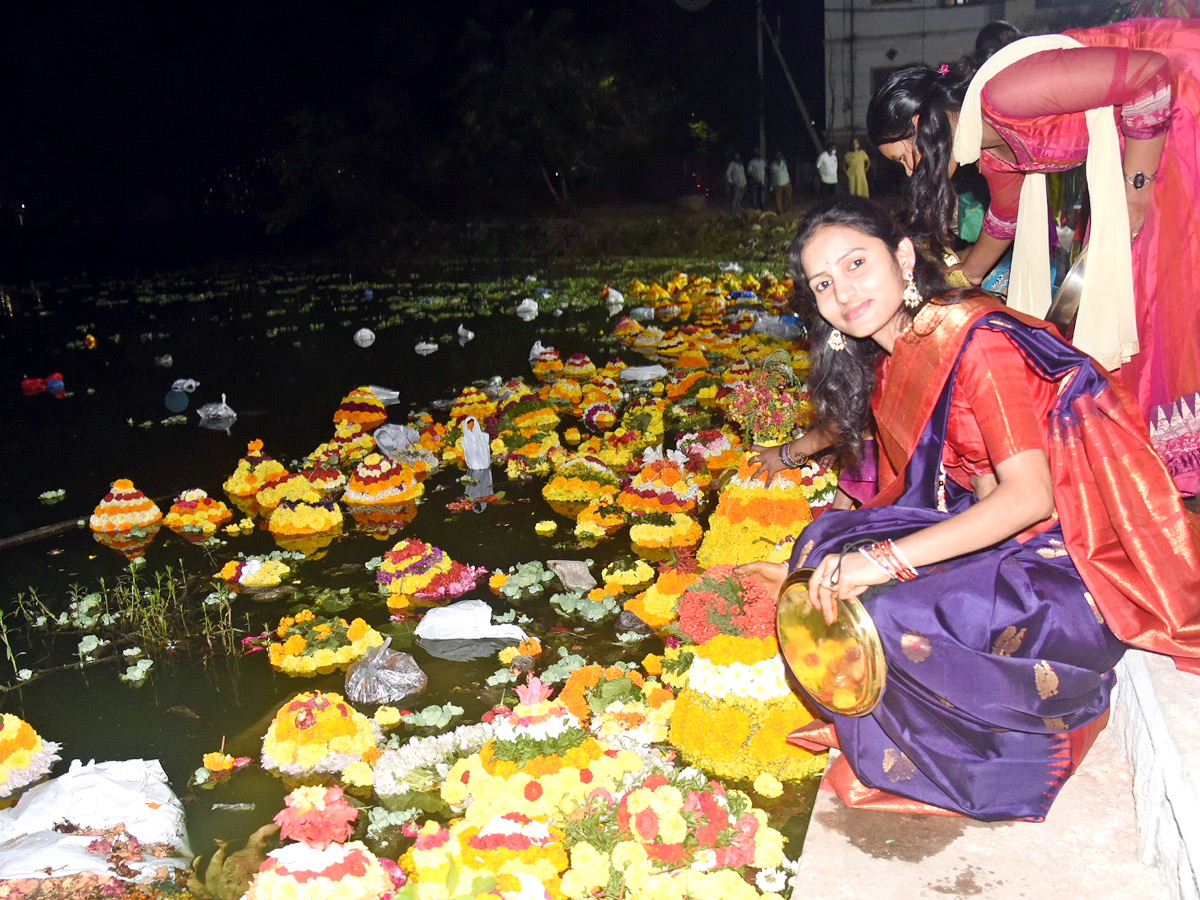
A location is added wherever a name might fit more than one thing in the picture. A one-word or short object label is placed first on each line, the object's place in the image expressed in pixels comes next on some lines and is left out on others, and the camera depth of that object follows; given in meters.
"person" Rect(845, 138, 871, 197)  19.06
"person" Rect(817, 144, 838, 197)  20.81
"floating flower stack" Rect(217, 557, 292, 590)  5.17
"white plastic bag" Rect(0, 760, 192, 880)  2.94
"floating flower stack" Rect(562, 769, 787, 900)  2.64
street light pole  22.89
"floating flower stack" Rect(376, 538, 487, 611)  4.87
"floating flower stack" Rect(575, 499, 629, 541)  5.49
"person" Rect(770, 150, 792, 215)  21.84
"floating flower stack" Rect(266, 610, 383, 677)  4.25
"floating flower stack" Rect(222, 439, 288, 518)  6.58
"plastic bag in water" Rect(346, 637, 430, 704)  3.97
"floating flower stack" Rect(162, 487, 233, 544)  6.03
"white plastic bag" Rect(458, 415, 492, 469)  6.63
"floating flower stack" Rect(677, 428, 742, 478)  6.28
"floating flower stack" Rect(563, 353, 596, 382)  8.95
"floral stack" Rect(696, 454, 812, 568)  4.61
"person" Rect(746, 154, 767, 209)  22.53
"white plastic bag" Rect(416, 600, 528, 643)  4.37
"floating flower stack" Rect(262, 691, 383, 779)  3.55
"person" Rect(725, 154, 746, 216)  22.48
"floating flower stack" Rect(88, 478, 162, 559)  6.10
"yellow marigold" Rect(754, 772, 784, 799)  3.25
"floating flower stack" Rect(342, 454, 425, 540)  6.19
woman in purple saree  2.51
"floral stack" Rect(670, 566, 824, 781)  3.31
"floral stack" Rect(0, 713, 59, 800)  3.62
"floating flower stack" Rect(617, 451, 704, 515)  5.48
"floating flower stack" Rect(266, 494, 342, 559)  5.81
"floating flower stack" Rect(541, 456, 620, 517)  6.04
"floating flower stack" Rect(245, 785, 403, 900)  2.59
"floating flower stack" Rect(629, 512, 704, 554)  5.26
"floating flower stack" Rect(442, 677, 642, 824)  2.94
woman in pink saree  3.17
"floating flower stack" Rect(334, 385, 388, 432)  8.04
